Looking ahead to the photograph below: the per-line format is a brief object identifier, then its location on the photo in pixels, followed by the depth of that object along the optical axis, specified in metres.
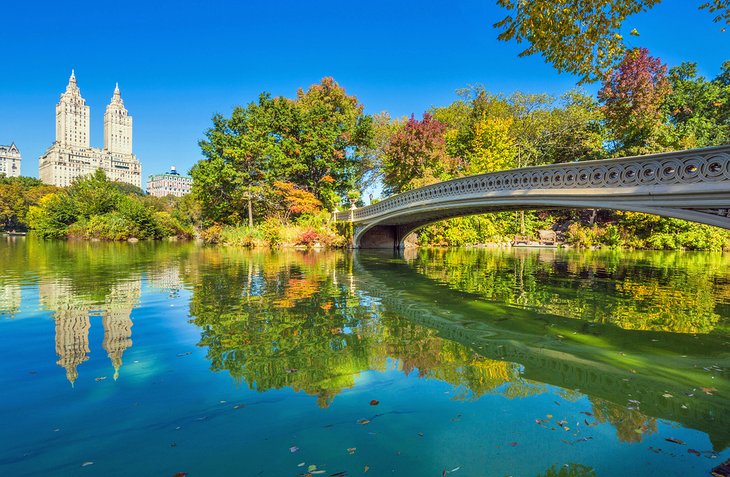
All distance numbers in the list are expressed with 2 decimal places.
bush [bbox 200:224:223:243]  30.83
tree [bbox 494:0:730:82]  6.40
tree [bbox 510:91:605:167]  32.22
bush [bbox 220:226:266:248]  26.77
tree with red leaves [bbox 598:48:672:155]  28.17
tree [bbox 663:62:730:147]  31.44
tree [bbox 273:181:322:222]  28.00
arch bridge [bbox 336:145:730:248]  7.36
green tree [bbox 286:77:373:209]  29.42
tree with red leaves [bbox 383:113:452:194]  28.88
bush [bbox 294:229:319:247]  25.41
